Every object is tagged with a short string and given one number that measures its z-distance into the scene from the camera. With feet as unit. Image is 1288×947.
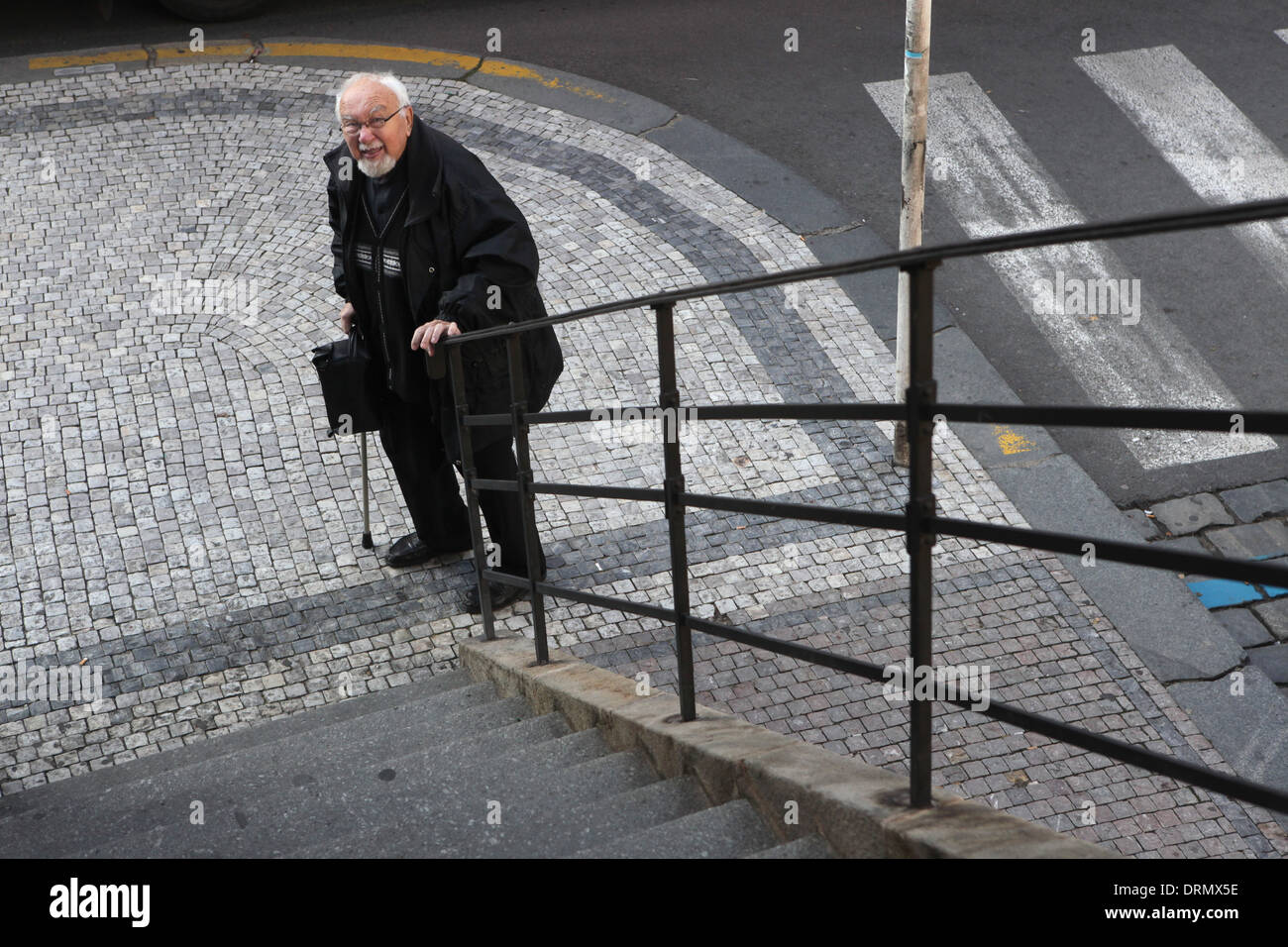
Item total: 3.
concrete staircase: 11.10
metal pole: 20.62
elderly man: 16.49
